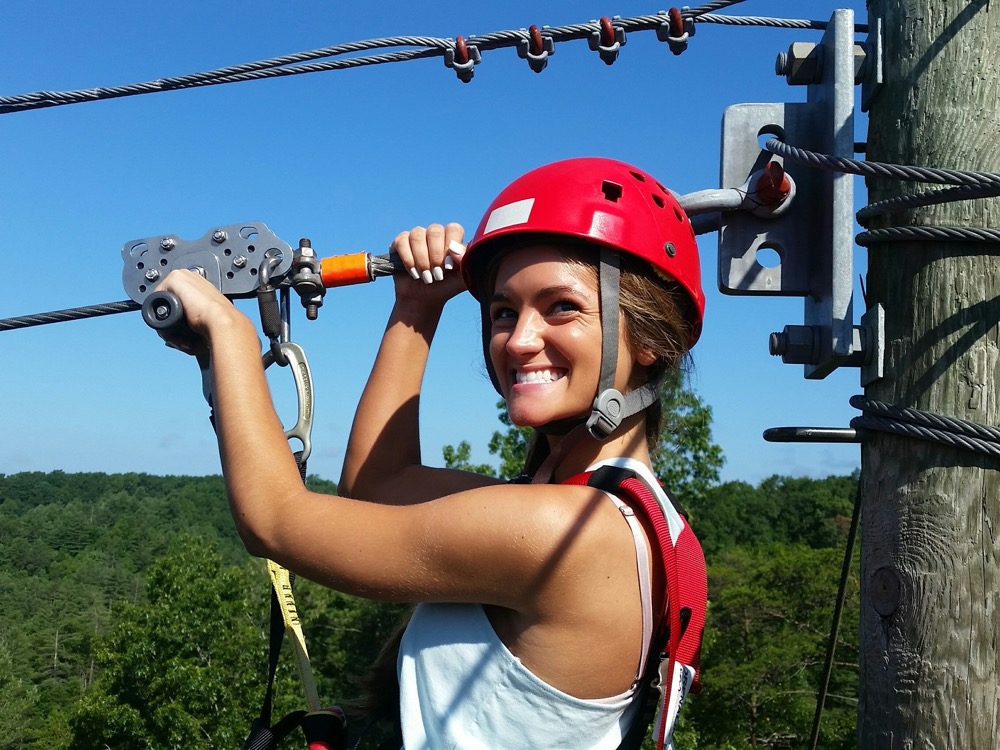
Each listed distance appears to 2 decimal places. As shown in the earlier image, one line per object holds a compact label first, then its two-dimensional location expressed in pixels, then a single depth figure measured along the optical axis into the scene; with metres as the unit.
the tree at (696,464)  31.28
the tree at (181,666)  34.97
